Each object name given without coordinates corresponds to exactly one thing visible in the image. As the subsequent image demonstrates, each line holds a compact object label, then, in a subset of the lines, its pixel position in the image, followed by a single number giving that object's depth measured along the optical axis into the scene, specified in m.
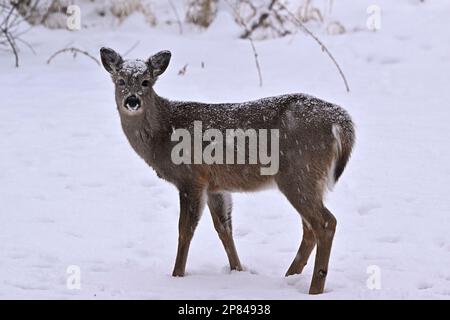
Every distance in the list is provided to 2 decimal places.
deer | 7.27
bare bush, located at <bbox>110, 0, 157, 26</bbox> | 15.48
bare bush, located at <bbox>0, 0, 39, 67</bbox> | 13.97
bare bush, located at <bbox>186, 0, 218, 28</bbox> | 15.39
